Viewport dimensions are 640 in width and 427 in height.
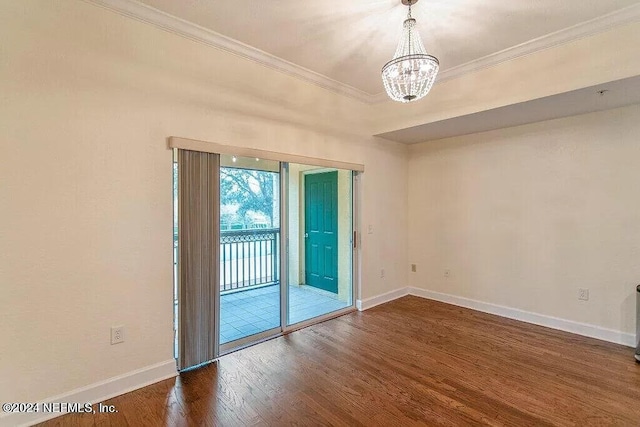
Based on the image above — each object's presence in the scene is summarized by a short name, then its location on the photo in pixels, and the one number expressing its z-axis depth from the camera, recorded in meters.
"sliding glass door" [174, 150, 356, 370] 2.63
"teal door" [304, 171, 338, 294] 4.46
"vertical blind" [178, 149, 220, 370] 2.59
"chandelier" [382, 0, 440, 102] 1.99
